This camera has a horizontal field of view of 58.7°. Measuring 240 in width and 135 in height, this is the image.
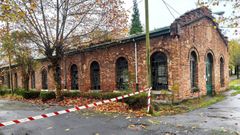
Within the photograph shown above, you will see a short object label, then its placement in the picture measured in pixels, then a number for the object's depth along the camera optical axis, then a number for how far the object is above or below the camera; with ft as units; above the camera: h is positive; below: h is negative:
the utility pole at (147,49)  32.17 +3.54
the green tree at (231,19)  21.52 +5.21
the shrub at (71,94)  54.75 -5.25
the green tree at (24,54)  49.29 +6.10
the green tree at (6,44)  51.74 +8.47
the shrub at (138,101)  34.19 -4.58
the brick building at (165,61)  41.41 +2.59
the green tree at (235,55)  121.57 +8.98
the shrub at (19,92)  65.97 -5.59
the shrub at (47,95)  53.42 -5.27
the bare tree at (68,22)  46.03 +11.42
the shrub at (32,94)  62.49 -5.74
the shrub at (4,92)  81.65 -6.64
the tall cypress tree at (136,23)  180.14 +44.77
